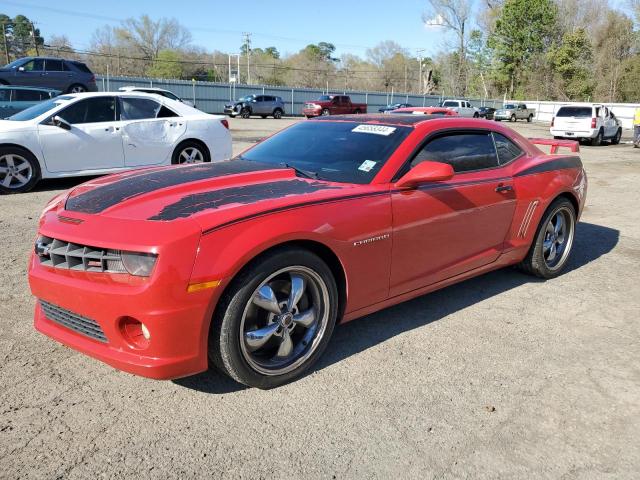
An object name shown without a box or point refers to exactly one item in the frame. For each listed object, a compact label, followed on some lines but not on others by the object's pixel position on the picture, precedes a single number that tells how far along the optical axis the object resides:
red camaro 2.57
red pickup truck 35.41
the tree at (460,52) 65.38
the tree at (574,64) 60.00
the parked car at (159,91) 18.63
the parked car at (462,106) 38.74
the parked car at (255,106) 35.28
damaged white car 7.84
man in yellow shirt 21.86
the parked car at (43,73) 20.55
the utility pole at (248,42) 90.76
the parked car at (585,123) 22.09
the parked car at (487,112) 42.97
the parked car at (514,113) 47.09
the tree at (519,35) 60.16
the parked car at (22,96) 12.34
